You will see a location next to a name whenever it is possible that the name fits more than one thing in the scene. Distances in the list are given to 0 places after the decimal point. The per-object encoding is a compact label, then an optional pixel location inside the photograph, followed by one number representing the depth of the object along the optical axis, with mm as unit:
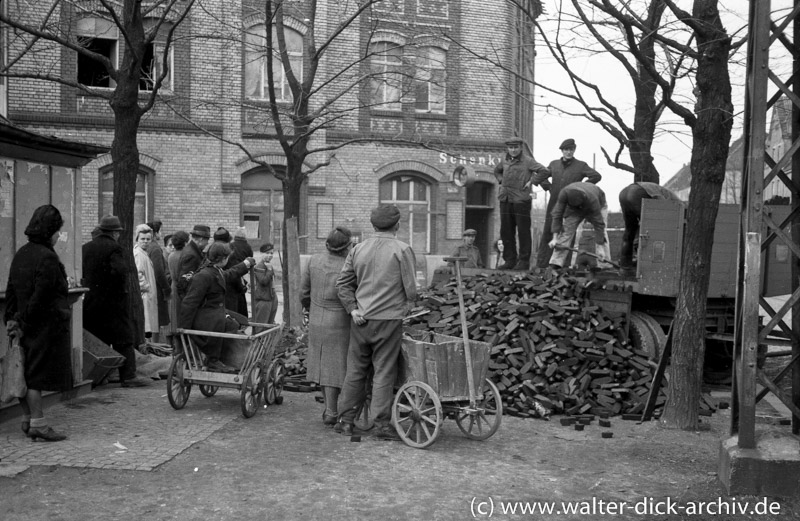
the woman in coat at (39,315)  7203
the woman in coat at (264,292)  13523
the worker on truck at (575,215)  11758
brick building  23188
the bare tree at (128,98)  11406
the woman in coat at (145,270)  12383
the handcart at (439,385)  7441
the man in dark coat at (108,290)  9977
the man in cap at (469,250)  15172
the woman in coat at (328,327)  8125
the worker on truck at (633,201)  11836
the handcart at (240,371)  8477
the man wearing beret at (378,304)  7648
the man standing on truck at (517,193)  13883
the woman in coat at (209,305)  8625
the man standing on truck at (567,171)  13156
